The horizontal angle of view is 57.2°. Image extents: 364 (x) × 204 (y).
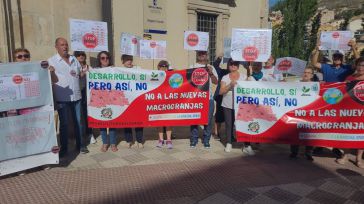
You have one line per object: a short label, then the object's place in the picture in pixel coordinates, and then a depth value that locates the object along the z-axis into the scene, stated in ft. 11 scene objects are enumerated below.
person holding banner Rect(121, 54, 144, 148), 19.14
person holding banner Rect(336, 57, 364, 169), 16.30
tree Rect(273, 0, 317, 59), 67.82
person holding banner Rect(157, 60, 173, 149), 19.40
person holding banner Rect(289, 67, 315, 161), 17.92
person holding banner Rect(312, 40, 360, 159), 18.10
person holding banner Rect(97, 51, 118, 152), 18.56
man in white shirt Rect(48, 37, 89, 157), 16.40
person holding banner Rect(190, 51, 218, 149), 18.80
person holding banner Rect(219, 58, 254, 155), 18.02
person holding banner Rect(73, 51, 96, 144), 18.65
